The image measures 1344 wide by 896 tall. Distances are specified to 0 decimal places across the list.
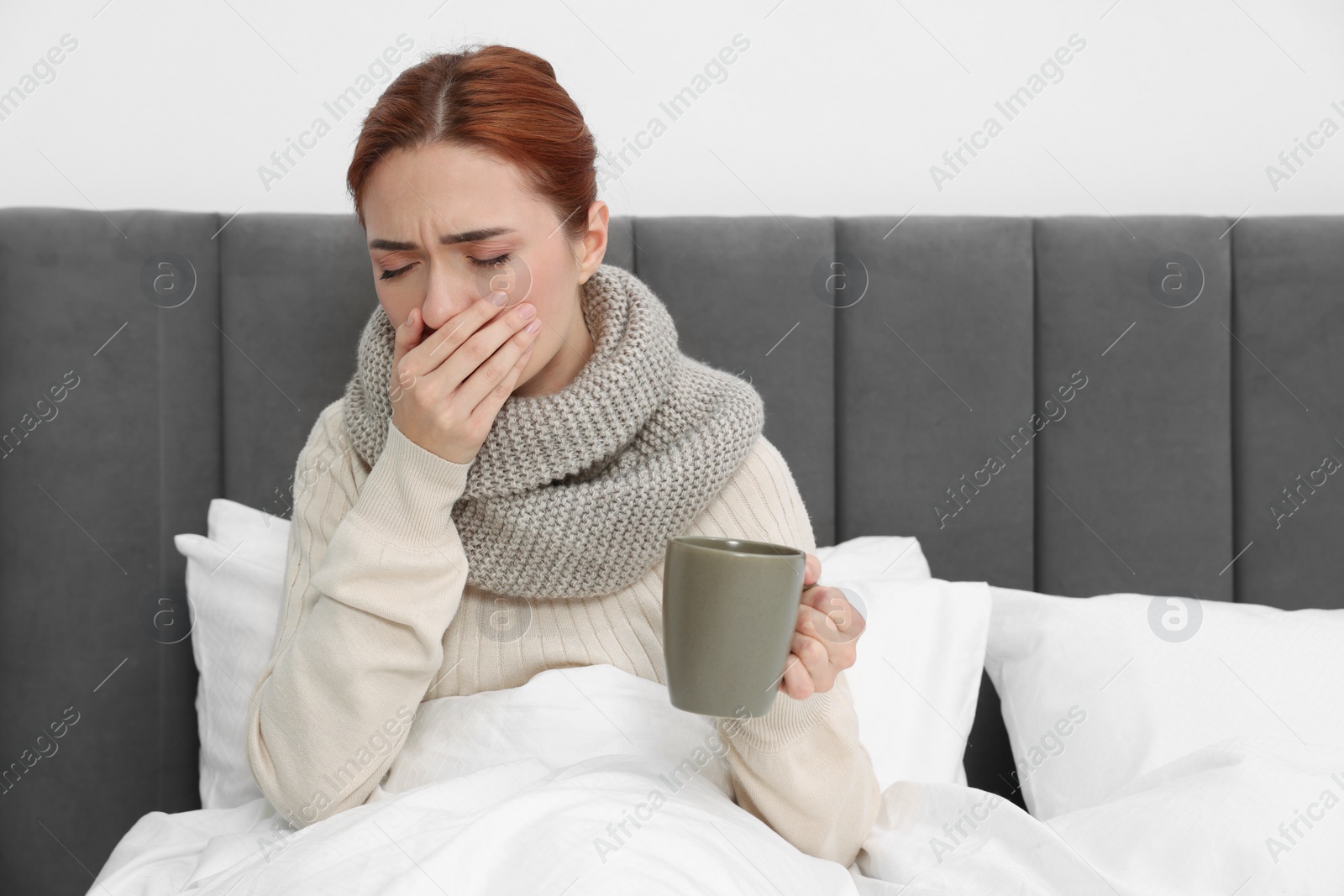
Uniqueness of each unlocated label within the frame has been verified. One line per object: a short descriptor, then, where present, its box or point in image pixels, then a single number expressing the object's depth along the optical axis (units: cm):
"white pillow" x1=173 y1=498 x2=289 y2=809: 121
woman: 91
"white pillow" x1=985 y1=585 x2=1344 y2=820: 113
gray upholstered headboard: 135
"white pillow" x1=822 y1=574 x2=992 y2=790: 117
